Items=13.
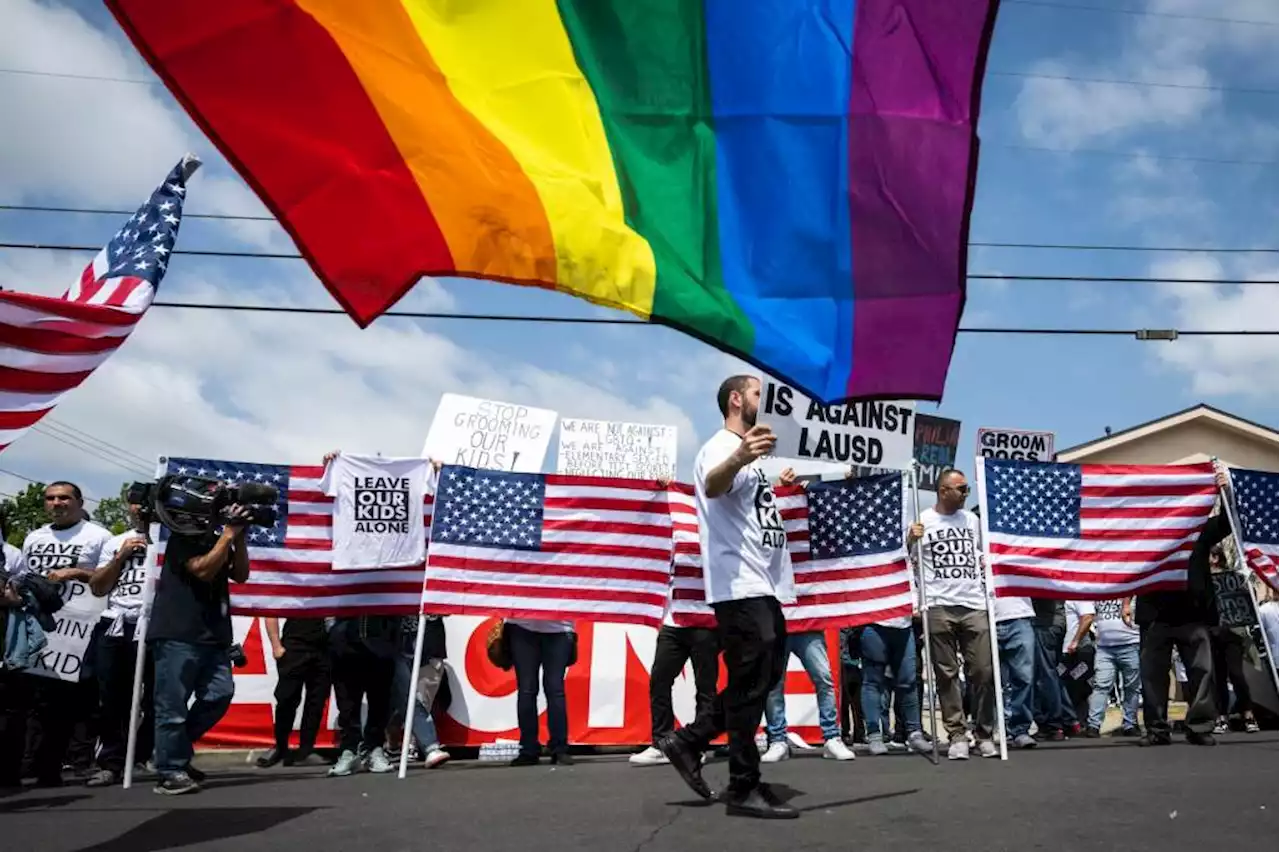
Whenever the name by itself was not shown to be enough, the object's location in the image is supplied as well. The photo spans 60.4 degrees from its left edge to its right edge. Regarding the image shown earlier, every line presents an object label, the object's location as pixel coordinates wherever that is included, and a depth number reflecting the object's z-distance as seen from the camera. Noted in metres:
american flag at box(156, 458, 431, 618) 8.33
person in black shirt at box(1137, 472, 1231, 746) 8.66
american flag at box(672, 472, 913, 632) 8.32
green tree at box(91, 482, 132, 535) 61.31
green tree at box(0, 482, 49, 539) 48.69
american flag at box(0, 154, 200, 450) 4.04
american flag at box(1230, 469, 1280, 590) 9.01
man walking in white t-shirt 5.18
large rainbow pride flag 3.76
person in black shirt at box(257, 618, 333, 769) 8.80
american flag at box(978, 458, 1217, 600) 8.55
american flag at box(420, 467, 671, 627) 8.20
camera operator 6.50
